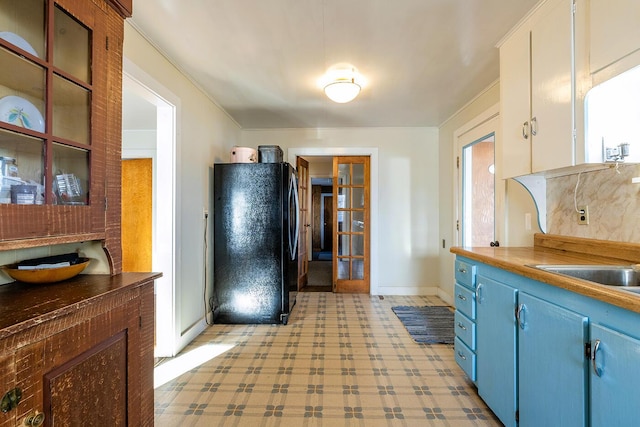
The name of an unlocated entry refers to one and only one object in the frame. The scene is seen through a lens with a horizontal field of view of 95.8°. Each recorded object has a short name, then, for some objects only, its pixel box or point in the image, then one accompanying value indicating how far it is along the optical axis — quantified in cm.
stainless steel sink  129
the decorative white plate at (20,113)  90
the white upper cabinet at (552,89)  146
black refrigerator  299
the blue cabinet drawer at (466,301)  182
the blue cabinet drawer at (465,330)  183
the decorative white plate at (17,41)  90
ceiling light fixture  246
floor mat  271
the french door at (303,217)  416
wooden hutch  78
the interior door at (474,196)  340
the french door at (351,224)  424
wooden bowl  102
